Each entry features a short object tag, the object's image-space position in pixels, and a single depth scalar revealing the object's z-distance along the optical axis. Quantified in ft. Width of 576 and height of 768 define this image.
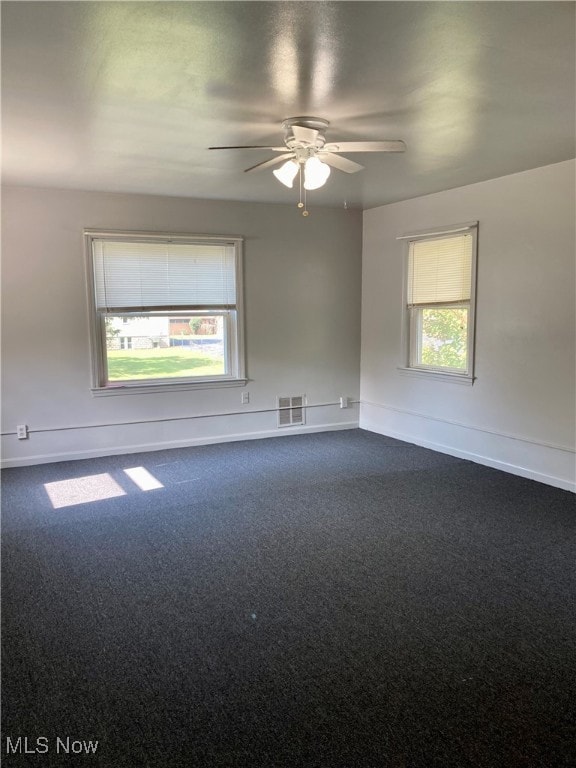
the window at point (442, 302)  16.26
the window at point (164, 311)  16.79
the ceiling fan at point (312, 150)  9.86
